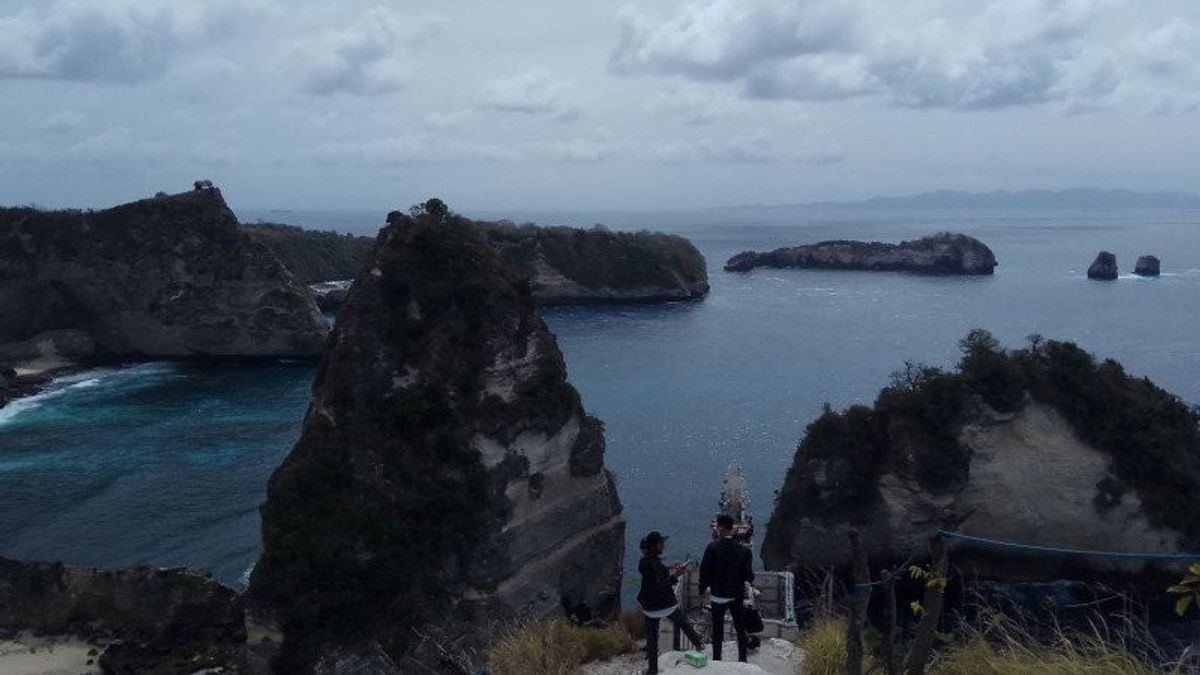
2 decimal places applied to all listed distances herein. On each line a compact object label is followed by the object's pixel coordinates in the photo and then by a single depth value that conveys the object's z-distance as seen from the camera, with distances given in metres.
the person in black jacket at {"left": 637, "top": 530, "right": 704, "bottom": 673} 12.52
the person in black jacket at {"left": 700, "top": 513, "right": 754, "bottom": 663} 12.24
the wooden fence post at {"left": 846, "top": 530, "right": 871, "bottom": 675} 8.50
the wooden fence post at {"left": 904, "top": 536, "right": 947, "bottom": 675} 8.56
